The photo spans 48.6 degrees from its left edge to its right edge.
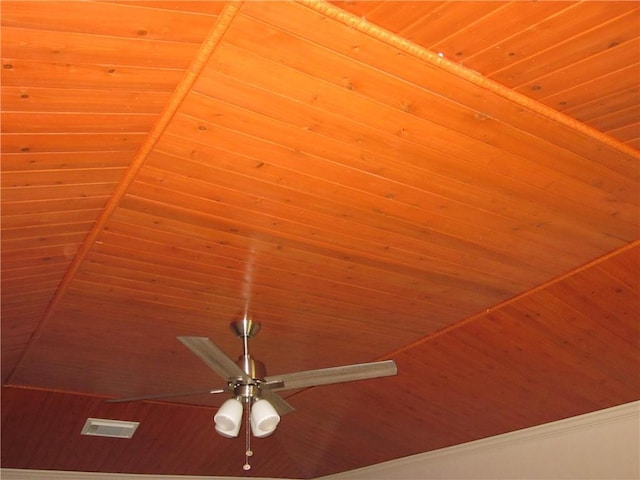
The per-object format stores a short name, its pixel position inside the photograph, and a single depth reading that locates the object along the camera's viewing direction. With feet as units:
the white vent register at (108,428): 18.17
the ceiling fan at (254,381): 10.59
